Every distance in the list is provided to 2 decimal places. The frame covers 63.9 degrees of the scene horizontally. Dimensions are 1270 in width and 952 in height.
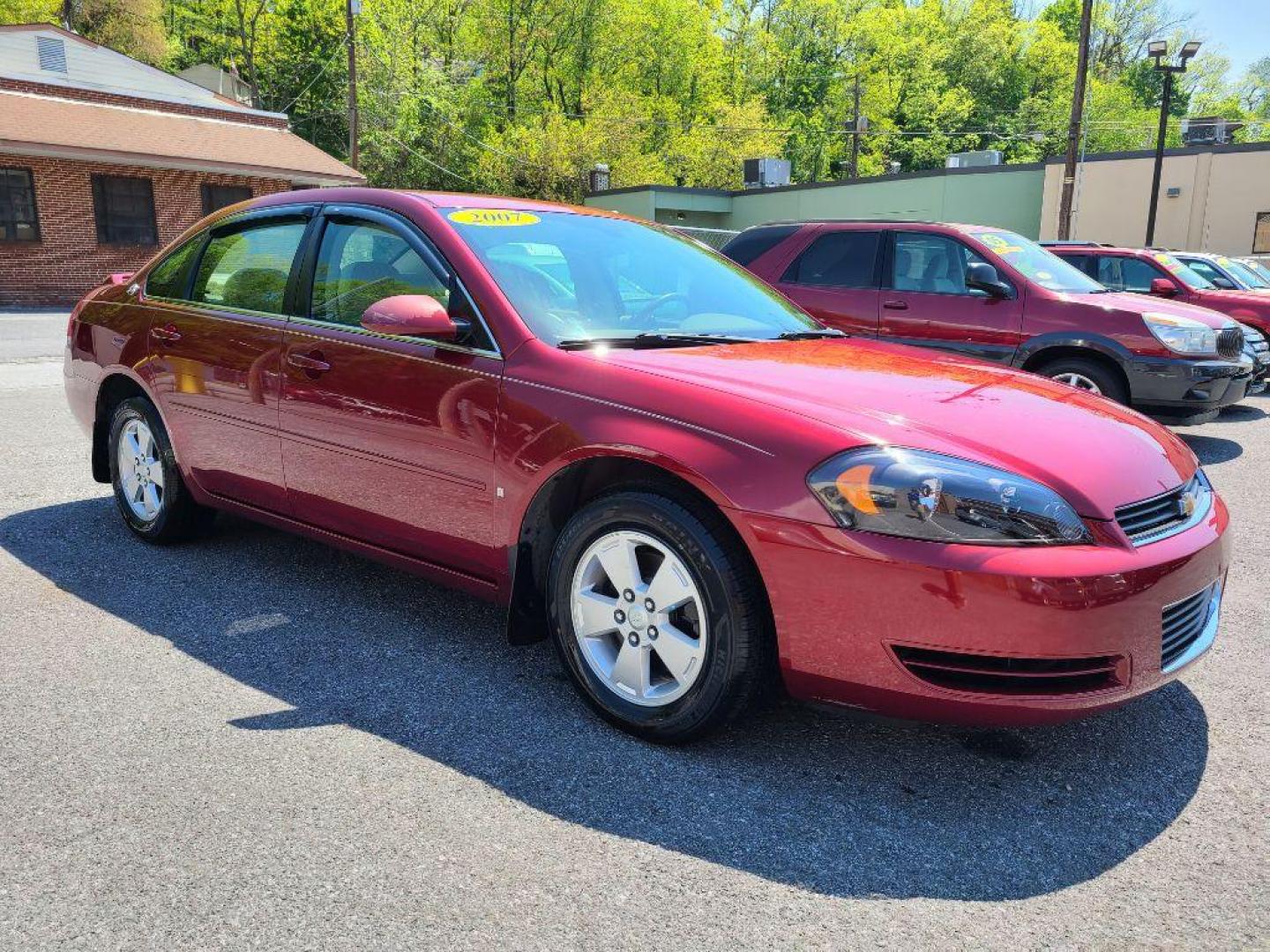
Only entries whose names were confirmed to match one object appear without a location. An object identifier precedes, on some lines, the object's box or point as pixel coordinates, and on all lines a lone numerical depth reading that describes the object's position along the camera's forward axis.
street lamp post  22.97
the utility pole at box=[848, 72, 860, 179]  46.19
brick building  23.75
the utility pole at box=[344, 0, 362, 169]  31.48
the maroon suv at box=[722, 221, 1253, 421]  7.58
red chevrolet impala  2.47
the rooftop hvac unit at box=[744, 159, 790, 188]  38.16
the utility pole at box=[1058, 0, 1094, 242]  21.95
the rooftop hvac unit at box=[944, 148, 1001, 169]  31.39
